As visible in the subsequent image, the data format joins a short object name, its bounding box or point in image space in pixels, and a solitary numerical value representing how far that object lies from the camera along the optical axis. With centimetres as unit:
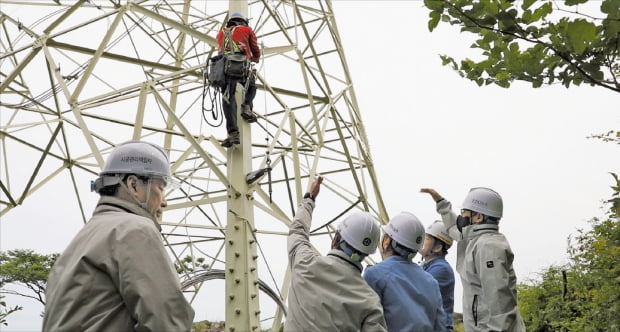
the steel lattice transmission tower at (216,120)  931
